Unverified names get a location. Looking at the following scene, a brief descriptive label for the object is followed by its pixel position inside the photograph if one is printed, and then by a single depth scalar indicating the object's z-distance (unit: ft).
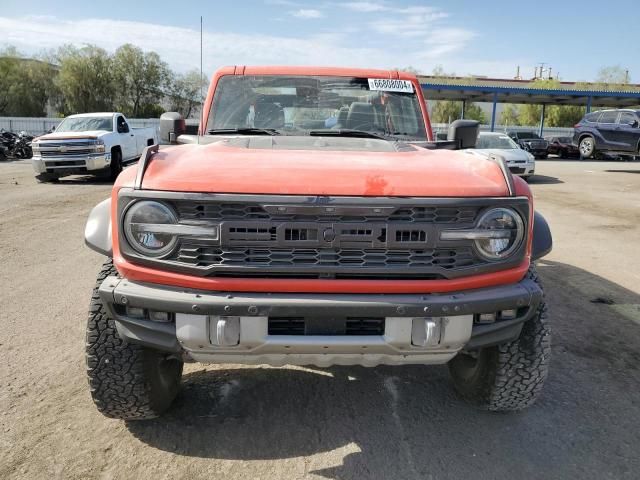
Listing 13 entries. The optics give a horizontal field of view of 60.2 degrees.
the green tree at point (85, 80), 188.24
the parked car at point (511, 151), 53.67
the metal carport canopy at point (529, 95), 121.29
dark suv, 66.69
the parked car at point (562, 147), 101.65
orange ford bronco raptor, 7.66
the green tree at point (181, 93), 192.75
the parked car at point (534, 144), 94.79
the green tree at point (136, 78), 194.18
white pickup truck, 45.52
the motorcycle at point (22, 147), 76.79
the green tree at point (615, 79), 246.82
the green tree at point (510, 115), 233.55
